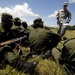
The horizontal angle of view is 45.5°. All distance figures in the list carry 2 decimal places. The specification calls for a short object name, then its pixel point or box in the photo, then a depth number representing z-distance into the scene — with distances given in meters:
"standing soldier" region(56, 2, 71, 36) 4.71
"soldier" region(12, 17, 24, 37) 3.96
